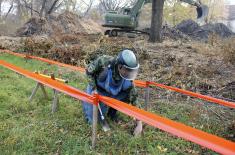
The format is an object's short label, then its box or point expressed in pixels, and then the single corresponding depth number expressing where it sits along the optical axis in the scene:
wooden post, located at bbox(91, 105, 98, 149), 2.67
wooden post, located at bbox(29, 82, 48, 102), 3.87
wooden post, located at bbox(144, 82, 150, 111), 3.41
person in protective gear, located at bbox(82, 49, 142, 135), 2.81
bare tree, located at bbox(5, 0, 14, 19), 30.27
